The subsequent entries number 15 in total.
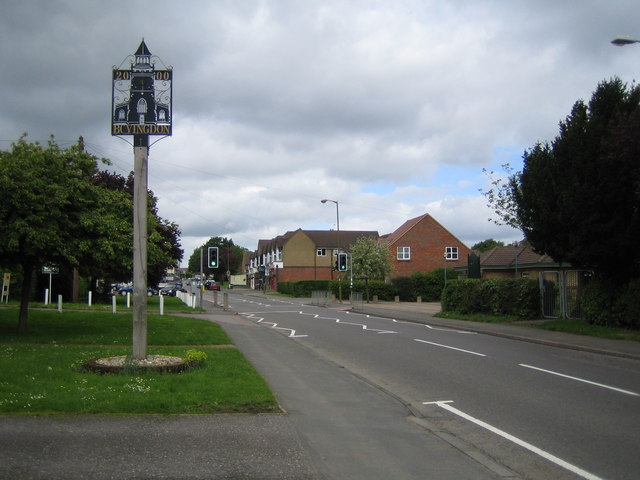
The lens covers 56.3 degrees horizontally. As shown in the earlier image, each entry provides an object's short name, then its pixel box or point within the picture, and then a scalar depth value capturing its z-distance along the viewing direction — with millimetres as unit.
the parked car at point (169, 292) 62241
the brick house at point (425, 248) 65062
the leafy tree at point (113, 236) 15375
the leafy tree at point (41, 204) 14047
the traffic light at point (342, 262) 43912
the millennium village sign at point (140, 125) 11219
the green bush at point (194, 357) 10886
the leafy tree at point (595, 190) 18531
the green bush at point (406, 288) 54156
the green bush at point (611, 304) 19062
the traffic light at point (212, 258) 30766
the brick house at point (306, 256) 87812
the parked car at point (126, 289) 58347
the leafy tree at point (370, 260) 53500
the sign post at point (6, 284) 30361
